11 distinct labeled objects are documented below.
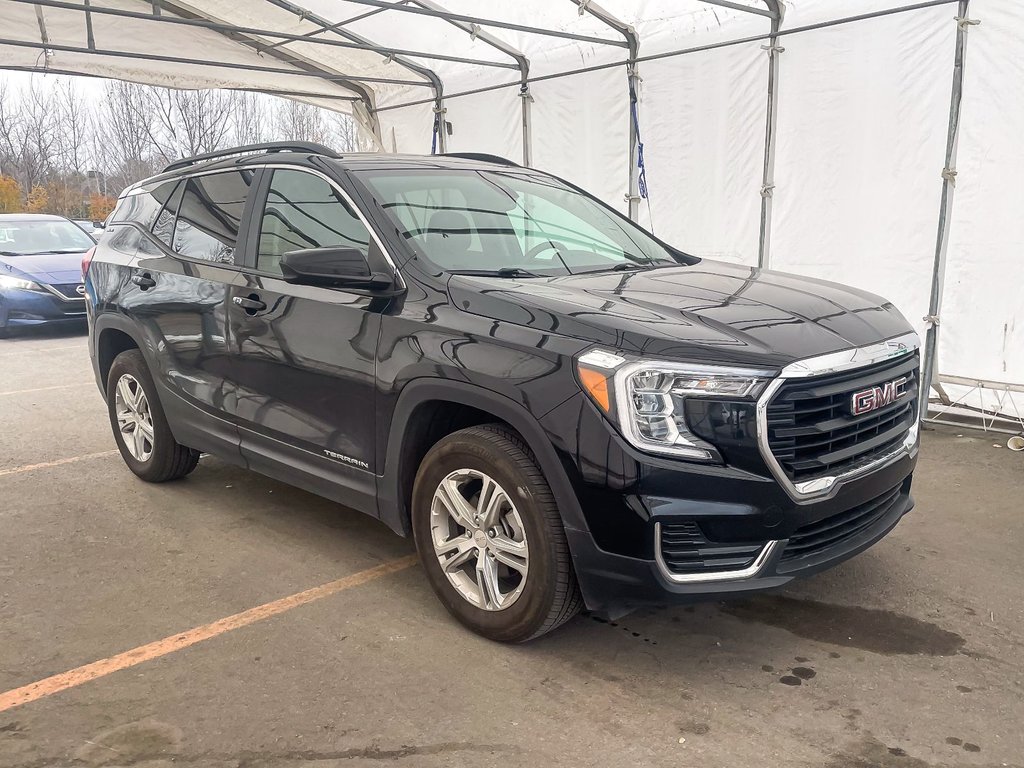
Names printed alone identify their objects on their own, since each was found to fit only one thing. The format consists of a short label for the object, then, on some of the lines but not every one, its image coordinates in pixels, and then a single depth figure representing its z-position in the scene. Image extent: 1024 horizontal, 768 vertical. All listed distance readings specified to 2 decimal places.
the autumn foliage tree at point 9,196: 30.47
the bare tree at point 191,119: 37.12
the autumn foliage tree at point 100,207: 34.41
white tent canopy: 6.12
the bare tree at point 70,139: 38.91
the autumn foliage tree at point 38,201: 33.81
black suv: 2.74
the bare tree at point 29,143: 36.41
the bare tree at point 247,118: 39.12
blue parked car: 10.98
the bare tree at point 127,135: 38.19
